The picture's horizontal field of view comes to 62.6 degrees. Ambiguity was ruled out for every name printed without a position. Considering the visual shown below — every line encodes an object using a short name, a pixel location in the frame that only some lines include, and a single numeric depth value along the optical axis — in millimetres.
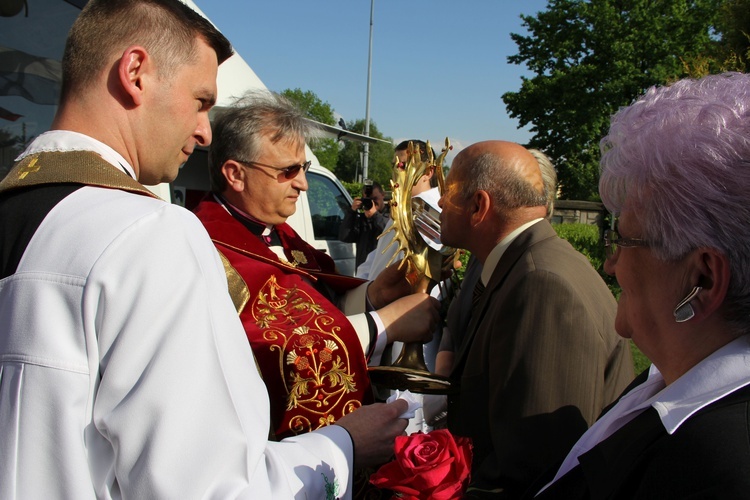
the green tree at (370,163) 60250
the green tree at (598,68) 29969
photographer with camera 7566
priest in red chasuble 2172
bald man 1785
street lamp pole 25234
